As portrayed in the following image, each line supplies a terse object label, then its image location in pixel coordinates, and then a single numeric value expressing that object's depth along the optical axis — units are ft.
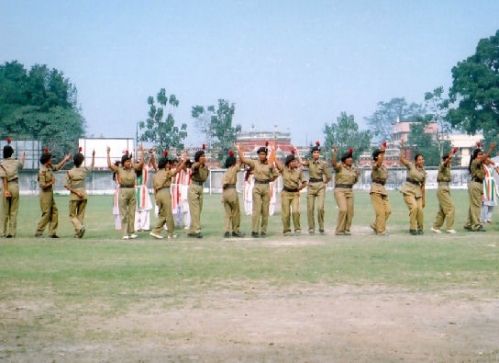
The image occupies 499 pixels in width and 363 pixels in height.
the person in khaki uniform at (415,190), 55.16
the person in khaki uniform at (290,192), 57.41
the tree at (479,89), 189.06
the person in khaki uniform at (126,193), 53.42
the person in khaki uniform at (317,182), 58.65
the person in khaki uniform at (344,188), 56.08
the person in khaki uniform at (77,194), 54.29
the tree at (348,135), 201.87
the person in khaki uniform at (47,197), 55.16
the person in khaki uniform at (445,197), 56.59
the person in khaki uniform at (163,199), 54.13
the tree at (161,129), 177.27
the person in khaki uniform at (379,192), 55.62
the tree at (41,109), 192.34
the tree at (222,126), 185.06
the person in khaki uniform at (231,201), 55.01
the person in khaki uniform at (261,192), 55.67
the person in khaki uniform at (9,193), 55.36
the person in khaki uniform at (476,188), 58.49
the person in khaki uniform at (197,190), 54.80
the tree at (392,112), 391.45
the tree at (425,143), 217.77
